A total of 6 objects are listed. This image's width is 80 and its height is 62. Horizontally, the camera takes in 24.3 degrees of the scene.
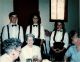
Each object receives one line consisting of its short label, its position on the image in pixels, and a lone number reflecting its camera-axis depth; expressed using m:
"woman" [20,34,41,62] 2.74
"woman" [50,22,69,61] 3.71
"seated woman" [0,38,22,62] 1.90
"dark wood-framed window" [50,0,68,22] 4.61
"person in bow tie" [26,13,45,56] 3.56
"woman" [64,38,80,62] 2.59
